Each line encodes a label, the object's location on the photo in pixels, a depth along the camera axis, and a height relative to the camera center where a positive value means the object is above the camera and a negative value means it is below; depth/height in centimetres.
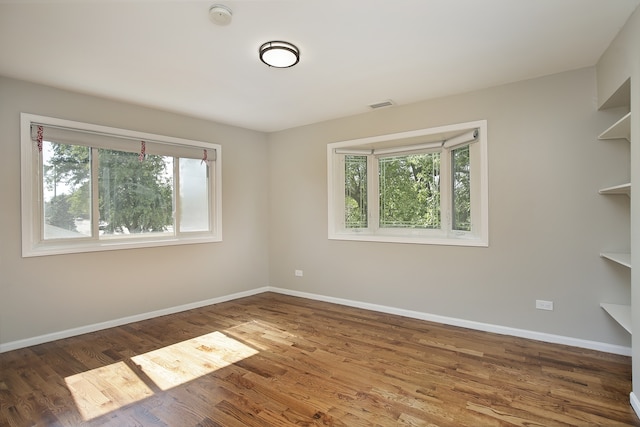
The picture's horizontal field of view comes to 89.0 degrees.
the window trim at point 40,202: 315 +13
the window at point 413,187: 371 +32
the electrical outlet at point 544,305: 317 -94
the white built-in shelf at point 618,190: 246 +15
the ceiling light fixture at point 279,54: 253 +128
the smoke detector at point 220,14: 207 +131
